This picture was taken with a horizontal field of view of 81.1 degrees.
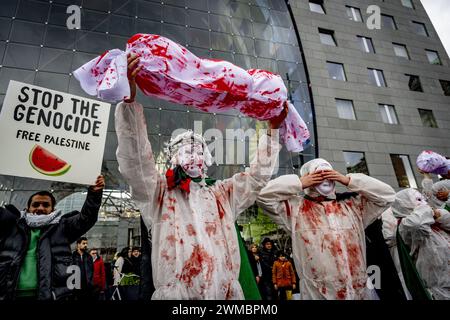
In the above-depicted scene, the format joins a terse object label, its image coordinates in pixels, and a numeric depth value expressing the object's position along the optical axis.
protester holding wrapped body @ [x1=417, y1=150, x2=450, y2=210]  3.38
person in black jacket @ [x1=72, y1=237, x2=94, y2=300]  3.97
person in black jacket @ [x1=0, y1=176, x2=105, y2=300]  2.15
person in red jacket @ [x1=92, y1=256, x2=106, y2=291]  4.97
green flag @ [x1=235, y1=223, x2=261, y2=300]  1.87
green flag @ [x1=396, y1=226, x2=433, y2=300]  2.42
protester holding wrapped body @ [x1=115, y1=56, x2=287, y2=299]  1.56
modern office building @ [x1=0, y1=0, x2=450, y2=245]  8.83
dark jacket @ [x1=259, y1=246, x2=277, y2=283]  5.79
